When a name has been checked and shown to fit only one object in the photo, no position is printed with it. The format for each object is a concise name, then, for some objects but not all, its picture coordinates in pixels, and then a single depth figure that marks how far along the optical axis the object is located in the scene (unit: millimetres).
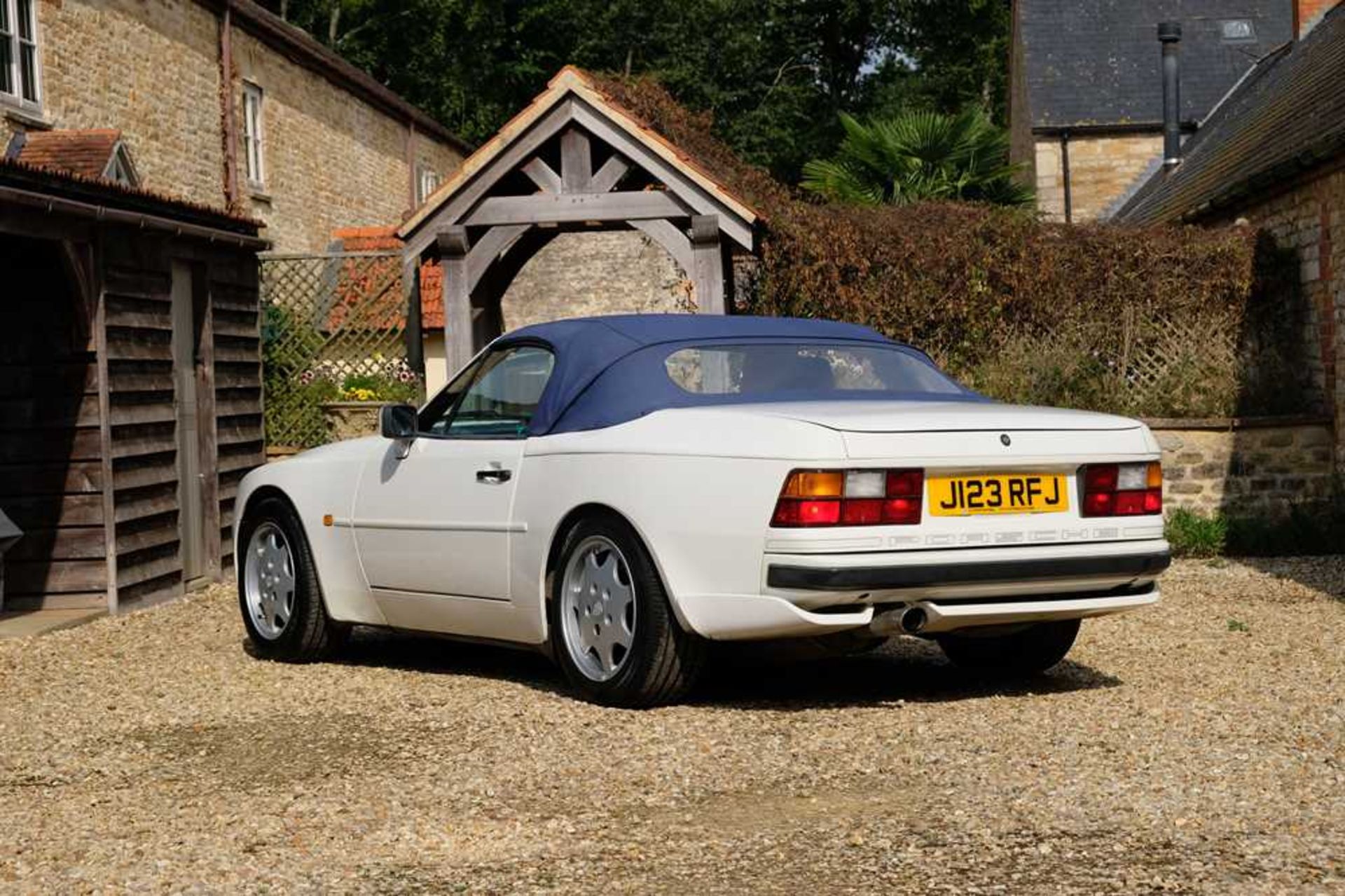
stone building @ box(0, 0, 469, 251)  18891
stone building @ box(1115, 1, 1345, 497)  15117
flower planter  17500
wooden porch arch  16094
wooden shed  11234
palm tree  23594
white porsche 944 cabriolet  6227
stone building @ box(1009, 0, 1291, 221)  31922
